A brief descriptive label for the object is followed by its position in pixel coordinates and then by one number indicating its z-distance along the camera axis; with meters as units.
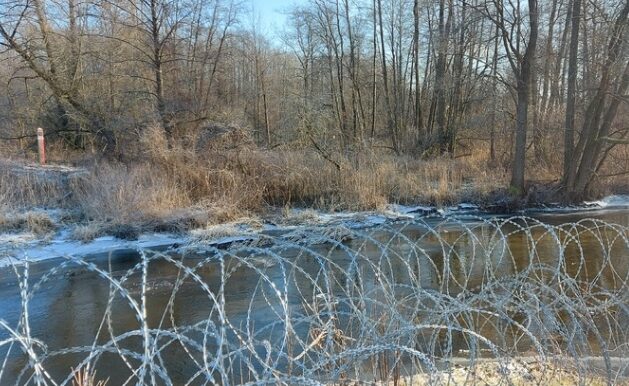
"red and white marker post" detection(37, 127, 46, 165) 17.31
